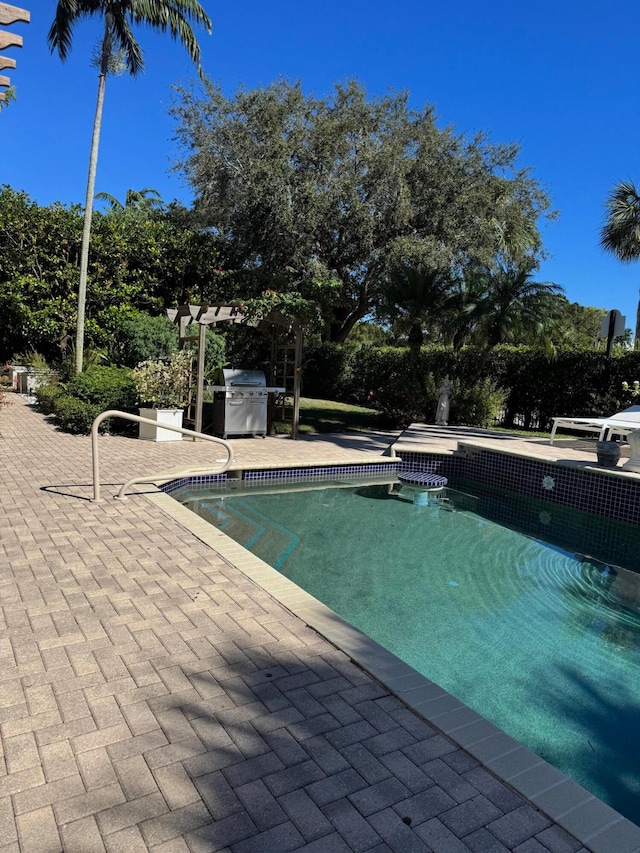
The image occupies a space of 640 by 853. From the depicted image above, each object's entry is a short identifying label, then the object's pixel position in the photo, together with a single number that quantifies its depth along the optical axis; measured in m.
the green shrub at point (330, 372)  20.62
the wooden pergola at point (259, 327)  10.04
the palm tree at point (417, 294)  13.66
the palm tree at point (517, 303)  12.93
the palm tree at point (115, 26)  12.67
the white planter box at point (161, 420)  9.91
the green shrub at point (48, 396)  12.25
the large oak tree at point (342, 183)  14.02
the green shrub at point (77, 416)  9.98
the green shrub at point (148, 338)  13.56
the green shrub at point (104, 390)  10.62
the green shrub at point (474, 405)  14.05
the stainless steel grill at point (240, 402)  10.49
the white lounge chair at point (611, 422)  8.34
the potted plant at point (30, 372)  14.50
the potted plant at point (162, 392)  10.12
